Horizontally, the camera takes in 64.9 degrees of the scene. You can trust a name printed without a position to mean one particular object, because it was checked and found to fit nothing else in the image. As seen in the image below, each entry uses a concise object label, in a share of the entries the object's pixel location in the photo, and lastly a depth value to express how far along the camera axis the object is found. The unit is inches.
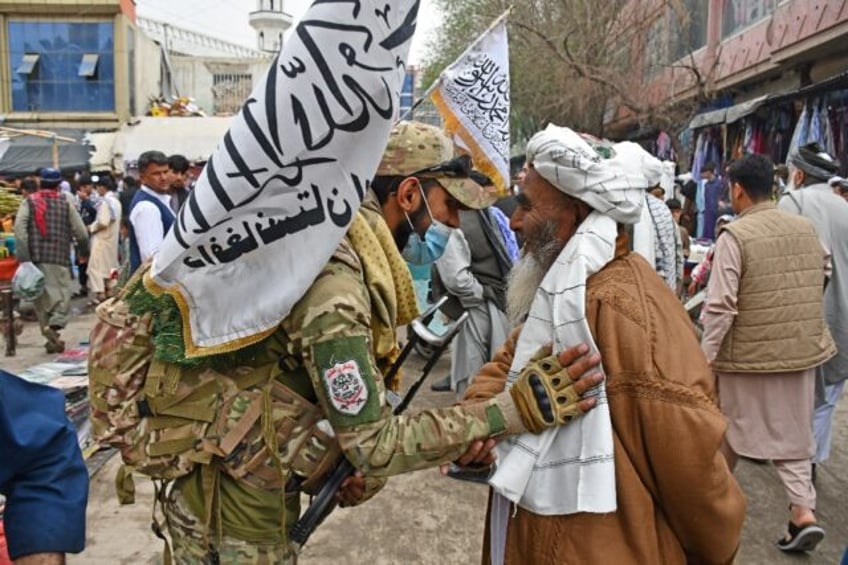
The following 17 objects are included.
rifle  63.9
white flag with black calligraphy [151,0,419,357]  53.0
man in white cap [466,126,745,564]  59.6
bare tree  656.4
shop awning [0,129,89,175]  831.1
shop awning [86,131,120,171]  872.9
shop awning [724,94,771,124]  444.8
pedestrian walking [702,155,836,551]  128.3
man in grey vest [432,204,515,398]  167.6
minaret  2336.9
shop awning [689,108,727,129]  518.6
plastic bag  271.6
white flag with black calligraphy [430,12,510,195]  201.8
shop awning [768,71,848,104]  332.4
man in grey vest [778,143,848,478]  149.5
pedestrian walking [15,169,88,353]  285.4
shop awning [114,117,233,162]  898.7
